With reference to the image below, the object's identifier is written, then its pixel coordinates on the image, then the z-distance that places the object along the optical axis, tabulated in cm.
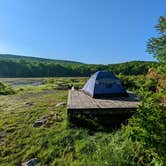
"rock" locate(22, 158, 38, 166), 296
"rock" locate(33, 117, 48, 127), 420
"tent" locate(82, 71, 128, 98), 558
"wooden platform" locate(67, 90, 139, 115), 401
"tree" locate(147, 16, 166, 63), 211
